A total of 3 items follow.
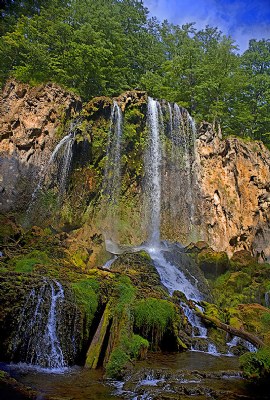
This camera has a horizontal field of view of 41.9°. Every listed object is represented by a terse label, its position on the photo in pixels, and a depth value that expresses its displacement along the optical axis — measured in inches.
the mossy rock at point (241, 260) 781.3
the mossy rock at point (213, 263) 764.0
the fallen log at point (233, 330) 338.7
